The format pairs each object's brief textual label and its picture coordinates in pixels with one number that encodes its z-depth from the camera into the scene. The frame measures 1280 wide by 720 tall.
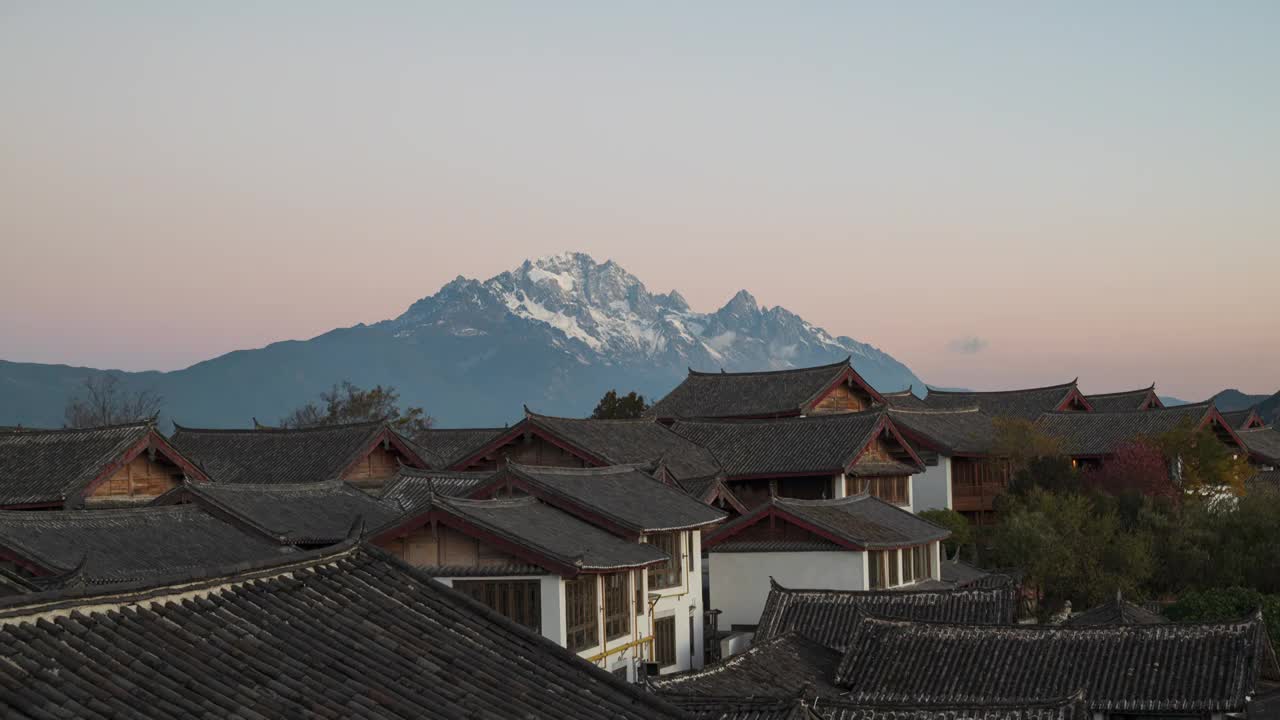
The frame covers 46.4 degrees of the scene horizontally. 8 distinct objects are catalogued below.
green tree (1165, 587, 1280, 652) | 37.12
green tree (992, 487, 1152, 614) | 43.78
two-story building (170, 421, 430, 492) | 49.81
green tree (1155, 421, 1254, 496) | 54.25
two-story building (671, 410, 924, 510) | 51.22
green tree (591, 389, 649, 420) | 78.56
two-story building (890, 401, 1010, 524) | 59.34
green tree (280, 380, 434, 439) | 92.44
